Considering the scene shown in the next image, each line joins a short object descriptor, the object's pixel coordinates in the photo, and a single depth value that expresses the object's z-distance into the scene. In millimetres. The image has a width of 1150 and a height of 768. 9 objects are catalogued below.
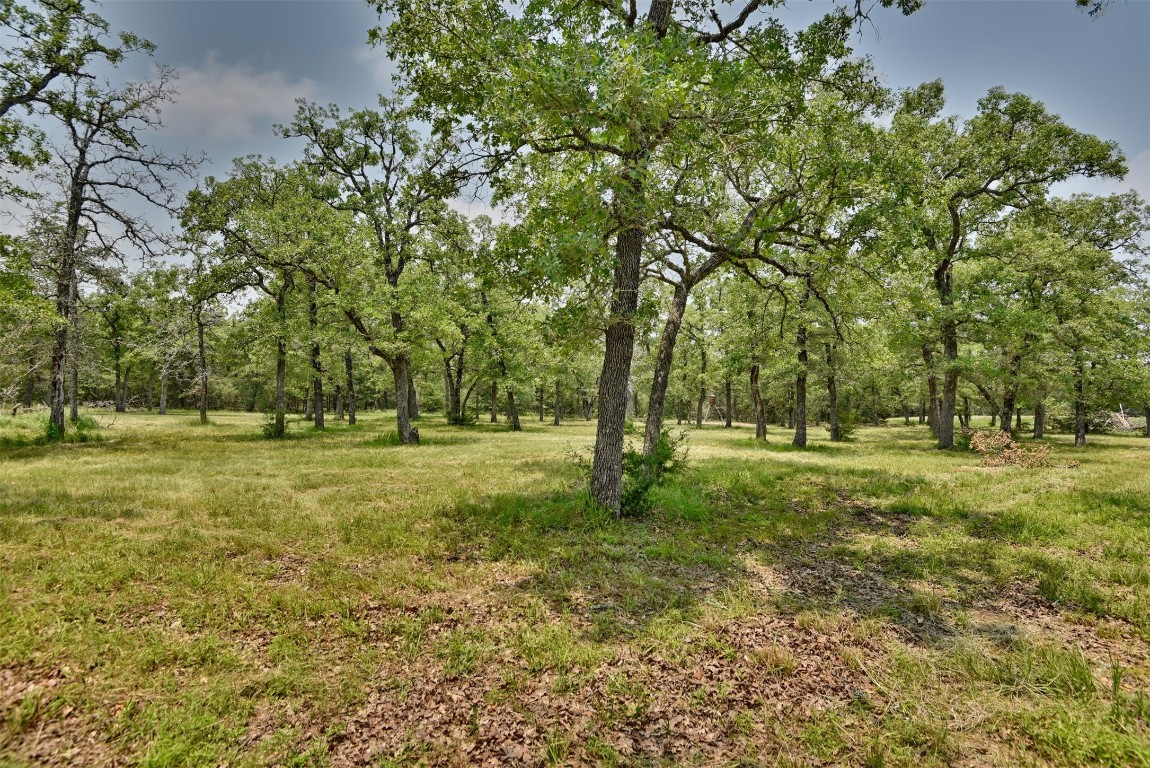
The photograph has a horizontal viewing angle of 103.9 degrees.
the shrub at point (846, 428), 29397
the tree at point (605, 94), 6035
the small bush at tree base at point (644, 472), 9539
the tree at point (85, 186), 12625
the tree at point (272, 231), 17203
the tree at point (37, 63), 10383
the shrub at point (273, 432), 22891
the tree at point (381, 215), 20031
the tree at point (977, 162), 18234
